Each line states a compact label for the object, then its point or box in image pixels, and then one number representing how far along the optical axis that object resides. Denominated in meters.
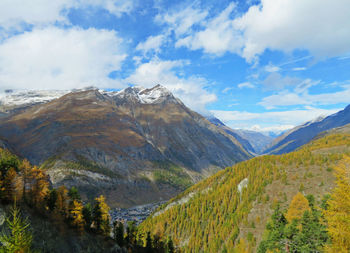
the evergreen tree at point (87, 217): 64.08
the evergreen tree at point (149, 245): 83.25
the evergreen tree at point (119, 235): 74.25
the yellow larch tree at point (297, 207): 62.87
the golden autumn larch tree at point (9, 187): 43.56
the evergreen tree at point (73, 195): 63.06
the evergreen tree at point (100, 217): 67.81
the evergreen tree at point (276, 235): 44.64
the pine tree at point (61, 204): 59.78
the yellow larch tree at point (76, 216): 57.99
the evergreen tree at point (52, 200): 58.91
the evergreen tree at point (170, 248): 83.01
